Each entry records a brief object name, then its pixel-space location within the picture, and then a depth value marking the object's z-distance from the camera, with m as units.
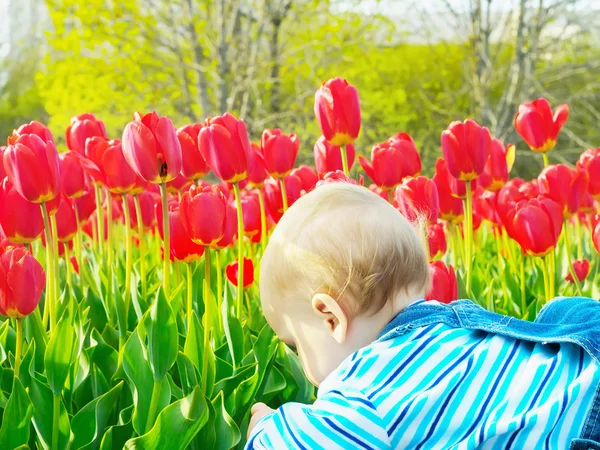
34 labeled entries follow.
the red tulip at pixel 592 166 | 2.38
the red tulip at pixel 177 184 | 2.29
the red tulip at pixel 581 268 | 2.30
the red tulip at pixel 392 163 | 2.07
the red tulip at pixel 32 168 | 1.57
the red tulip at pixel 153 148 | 1.58
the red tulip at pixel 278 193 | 2.28
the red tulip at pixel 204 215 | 1.57
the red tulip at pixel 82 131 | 2.12
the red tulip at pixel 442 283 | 1.62
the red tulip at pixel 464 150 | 2.03
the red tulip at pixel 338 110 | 1.99
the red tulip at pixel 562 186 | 2.20
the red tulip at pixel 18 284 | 1.43
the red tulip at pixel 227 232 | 1.64
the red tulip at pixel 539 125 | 2.44
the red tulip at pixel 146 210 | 2.50
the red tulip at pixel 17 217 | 1.69
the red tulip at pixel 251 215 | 2.23
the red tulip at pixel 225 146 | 1.74
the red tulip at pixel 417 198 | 1.81
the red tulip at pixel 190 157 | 1.90
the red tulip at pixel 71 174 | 2.01
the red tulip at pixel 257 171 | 2.26
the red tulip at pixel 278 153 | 2.09
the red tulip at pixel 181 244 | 1.76
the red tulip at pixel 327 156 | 2.20
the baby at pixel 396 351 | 1.22
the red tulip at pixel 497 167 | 2.48
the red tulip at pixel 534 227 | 1.88
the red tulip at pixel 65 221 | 2.04
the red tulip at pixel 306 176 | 2.41
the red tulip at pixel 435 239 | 2.05
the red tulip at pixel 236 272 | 1.89
